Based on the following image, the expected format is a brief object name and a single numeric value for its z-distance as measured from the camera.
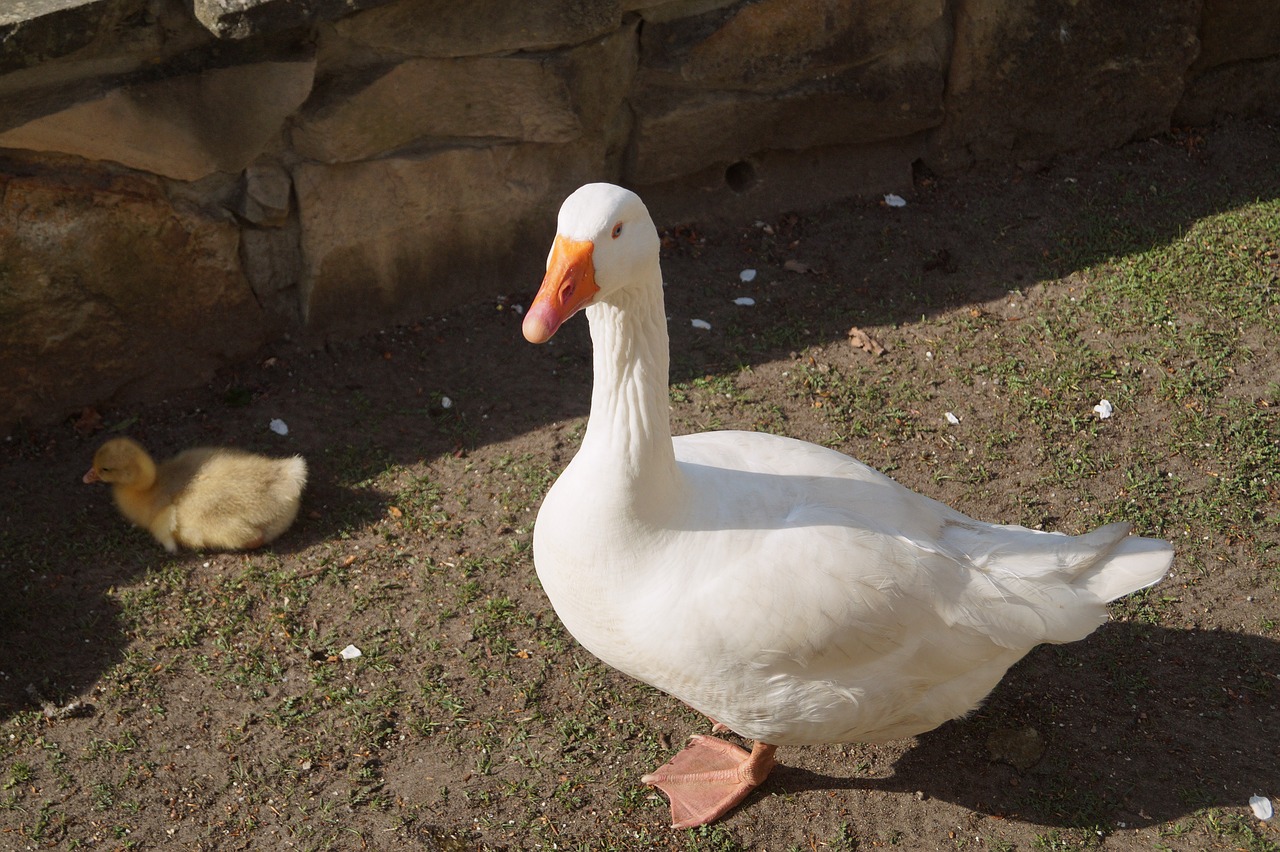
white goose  3.02
